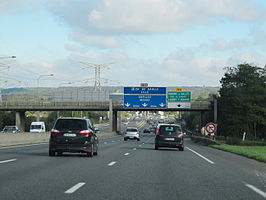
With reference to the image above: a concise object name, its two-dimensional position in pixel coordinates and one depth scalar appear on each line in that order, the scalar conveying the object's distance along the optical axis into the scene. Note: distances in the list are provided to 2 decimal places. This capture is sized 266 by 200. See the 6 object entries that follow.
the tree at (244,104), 89.38
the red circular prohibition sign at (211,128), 45.78
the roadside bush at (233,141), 51.57
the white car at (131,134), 61.19
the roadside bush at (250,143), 51.44
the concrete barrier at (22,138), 33.59
